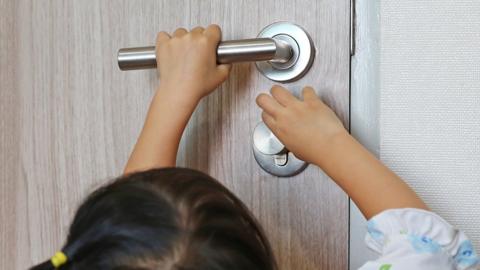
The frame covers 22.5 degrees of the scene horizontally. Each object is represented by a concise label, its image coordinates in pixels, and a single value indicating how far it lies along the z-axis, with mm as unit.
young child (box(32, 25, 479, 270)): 803
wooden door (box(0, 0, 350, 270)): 933
